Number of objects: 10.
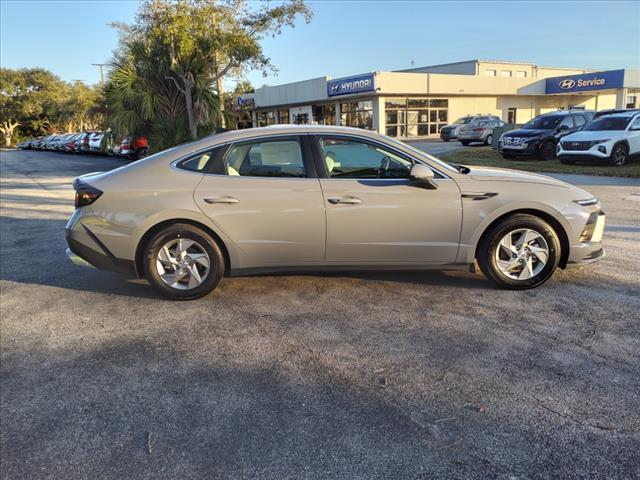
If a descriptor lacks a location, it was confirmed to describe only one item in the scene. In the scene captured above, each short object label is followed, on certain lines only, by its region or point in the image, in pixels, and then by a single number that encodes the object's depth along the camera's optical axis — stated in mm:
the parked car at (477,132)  27141
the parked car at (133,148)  22375
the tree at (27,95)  67000
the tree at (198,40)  17281
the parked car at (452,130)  31367
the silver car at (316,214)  4660
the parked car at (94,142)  32312
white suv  14828
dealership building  37469
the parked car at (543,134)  17562
